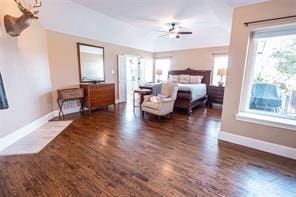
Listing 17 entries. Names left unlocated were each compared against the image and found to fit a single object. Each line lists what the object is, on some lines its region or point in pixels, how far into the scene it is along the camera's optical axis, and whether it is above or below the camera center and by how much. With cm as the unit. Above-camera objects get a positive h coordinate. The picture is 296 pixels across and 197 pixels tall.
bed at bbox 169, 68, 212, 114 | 416 -59
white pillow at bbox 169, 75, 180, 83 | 573 +2
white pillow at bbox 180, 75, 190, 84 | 553 -1
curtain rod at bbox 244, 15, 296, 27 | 196 +98
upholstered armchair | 354 -67
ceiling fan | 406 +149
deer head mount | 218 +94
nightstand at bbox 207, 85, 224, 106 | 505 -60
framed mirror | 420 +48
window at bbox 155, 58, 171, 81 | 680 +55
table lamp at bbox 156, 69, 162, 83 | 676 +33
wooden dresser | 400 -58
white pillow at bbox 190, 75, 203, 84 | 538 +0
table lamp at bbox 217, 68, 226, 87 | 504 +25
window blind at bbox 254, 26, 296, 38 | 206 +81
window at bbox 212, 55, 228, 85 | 523 +51
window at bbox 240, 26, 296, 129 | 217 +8
